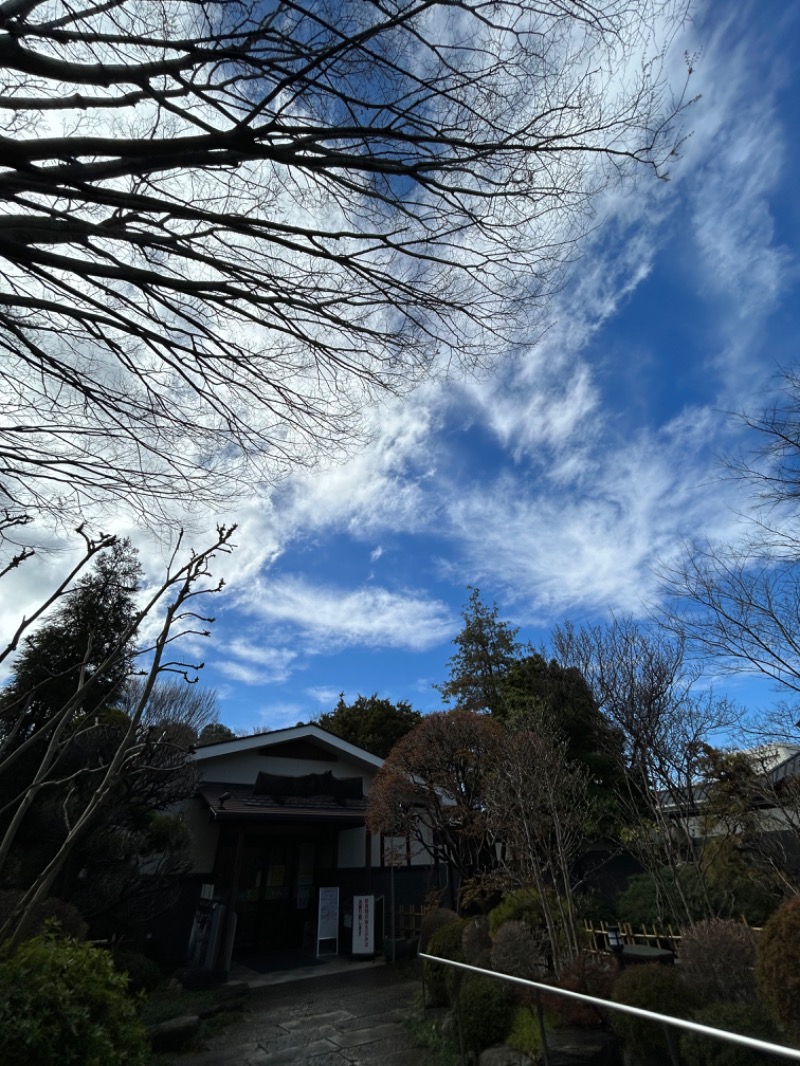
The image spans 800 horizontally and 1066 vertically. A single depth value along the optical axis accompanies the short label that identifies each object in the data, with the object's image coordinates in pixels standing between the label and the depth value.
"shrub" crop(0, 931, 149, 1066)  1.97
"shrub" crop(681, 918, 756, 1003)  4.29
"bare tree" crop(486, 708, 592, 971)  6.82
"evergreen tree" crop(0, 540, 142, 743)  9.55
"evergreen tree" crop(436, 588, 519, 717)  19.83
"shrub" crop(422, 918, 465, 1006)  6.72
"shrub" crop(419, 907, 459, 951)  8.67
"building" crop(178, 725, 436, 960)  11.08
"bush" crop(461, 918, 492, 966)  6.92
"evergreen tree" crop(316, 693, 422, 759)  23.55
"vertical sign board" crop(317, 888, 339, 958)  10.84
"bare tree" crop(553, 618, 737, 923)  7.71
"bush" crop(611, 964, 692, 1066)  3.78
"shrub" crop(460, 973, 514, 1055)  5.00
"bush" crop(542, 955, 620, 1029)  4.56
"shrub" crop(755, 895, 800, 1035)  3.40
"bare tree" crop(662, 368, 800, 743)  7.00
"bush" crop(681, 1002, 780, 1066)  2.87
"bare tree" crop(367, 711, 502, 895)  9.73
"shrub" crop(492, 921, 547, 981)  6.05
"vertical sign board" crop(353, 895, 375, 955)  10.41
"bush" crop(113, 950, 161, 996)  7.75
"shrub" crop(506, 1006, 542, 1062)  4.41
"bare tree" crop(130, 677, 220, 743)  17.60
